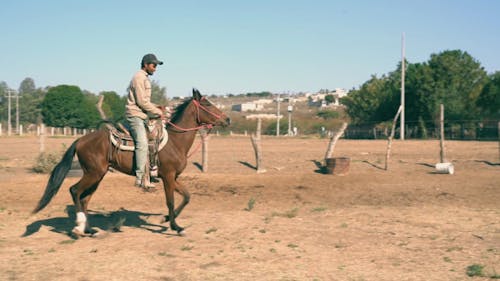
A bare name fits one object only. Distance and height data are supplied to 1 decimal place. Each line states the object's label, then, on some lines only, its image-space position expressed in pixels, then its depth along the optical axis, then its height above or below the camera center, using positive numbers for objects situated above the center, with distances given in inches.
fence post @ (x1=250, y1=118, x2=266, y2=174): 770.2 -35.1
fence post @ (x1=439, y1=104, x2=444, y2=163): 754.8 -16.2
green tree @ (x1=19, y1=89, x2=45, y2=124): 4291.3 +162.3
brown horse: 369.4 -24.7
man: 366.0 +16.3
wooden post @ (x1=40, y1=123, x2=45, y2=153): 802.5 -10.1
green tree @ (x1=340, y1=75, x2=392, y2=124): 2586.1 +174.8
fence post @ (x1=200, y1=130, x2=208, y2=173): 752.1 -36.2
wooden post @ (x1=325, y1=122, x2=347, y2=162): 797.2 -14.5
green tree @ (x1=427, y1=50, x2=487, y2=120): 1908.2 +202.3
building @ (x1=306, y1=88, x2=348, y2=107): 5846.5 +355.8
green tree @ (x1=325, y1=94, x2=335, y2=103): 6033.5 +404.4
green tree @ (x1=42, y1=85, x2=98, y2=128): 2989.7 +142.7
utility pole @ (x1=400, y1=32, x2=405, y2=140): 1540.1 +11.7
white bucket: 682.2 -49.8
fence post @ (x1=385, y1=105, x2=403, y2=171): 765.9 -46.4
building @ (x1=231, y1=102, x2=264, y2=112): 5306.6 +263.5
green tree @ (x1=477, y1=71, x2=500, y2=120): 1840.6 +125.3
